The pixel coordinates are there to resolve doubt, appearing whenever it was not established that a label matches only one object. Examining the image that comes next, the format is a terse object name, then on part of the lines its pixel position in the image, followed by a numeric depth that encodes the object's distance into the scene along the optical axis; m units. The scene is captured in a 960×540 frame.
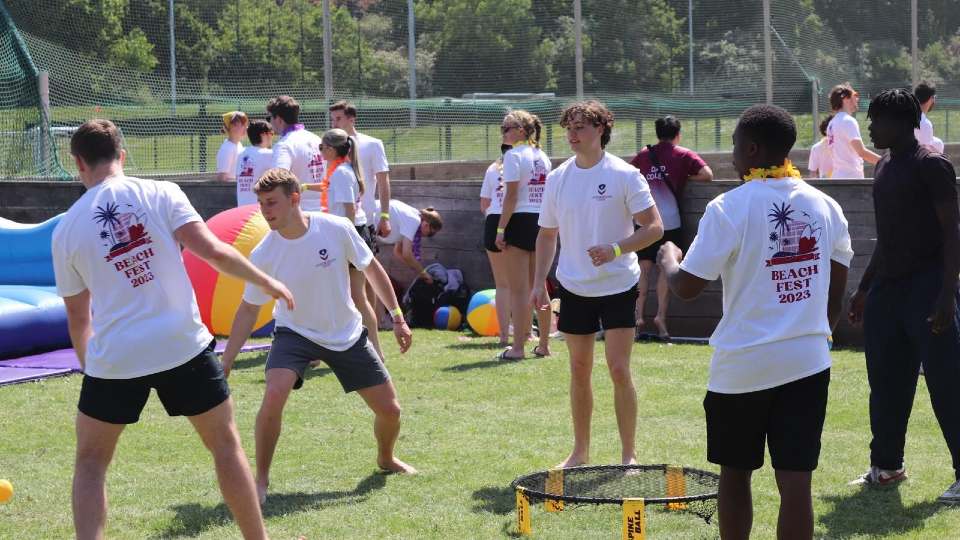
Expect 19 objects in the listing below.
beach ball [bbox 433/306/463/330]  12.66
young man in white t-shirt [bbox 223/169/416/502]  6.39
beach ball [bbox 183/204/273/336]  11.76
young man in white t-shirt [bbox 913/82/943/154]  11.78
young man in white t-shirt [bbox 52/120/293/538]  4.82
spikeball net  5.64
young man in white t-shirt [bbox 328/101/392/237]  11.11
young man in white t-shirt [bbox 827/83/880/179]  12.52
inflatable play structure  10.81
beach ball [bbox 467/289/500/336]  12.13
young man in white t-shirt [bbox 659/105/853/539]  4.41
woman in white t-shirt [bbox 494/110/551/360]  10.69
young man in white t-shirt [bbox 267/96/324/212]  10.77
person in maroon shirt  11.47
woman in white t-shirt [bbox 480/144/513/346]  11.21
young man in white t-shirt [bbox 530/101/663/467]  6.72
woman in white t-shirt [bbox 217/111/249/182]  14.03
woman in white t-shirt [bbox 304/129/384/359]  10.15
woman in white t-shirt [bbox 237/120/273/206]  12.04
